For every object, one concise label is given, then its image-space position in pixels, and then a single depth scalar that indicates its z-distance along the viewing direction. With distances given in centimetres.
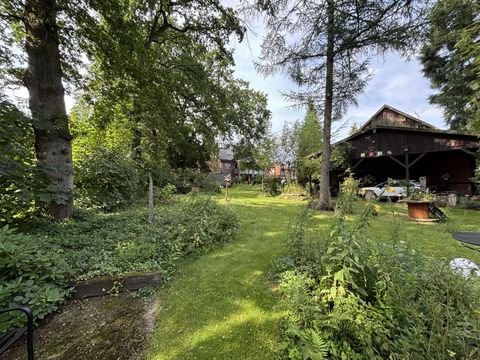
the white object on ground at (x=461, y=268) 198
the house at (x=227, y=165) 3708
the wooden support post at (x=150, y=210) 509
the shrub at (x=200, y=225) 422
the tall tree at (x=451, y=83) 1299
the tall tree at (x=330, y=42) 638
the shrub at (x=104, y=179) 602
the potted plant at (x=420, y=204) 676
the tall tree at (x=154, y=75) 550
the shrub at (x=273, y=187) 1541
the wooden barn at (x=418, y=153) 1098
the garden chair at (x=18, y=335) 133
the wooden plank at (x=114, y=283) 279
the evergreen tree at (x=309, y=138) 1812
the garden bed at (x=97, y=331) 197
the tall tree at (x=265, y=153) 2123
